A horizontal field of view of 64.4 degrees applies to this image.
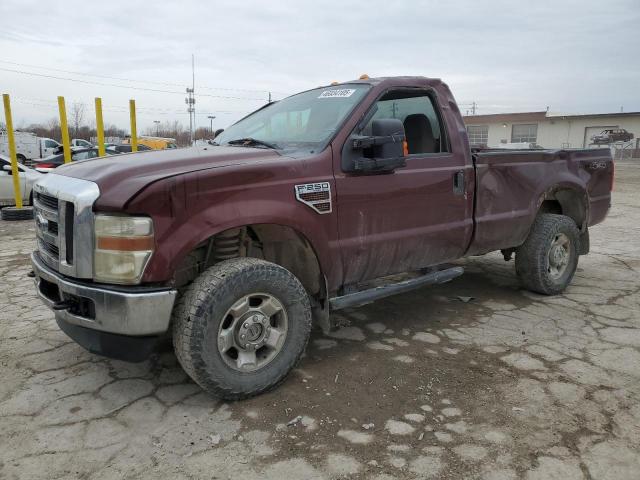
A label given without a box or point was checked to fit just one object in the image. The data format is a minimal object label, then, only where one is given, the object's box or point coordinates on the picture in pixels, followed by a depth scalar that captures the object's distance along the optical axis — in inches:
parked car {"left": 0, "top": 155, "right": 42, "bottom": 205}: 410.6
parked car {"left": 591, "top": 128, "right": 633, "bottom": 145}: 1581.0
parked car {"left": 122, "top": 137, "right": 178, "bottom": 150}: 1072.8
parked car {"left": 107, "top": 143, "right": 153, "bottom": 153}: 676.1
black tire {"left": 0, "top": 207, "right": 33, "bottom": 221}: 379.2
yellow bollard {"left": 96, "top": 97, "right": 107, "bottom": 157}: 372.5
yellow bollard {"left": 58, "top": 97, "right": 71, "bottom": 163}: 361.4
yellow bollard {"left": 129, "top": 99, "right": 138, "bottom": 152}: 385.3
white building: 1686.8
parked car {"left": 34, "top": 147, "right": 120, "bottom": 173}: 466.9
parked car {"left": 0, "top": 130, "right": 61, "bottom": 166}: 991.6
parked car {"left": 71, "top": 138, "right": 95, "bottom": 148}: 1234.6
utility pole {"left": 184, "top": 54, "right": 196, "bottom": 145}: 1914.1
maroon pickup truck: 101.3
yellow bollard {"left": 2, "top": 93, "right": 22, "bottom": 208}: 367.2
